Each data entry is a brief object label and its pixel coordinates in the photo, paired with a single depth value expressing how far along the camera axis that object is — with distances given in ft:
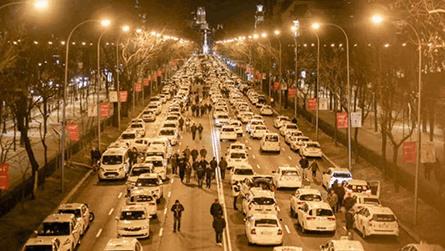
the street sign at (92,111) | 181.37
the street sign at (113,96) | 212.72
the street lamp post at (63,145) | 142.96
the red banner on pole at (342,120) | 169.07
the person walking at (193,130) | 217.15
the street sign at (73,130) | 155.12
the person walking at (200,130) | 219.86
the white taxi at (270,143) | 195.52
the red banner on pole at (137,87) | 275.36
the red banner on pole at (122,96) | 229.31
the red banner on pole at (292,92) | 260.03
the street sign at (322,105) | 219.61
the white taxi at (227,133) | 217.36
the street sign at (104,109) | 189.53
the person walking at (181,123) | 239.81
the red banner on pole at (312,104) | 218.59
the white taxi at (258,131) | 224.86
